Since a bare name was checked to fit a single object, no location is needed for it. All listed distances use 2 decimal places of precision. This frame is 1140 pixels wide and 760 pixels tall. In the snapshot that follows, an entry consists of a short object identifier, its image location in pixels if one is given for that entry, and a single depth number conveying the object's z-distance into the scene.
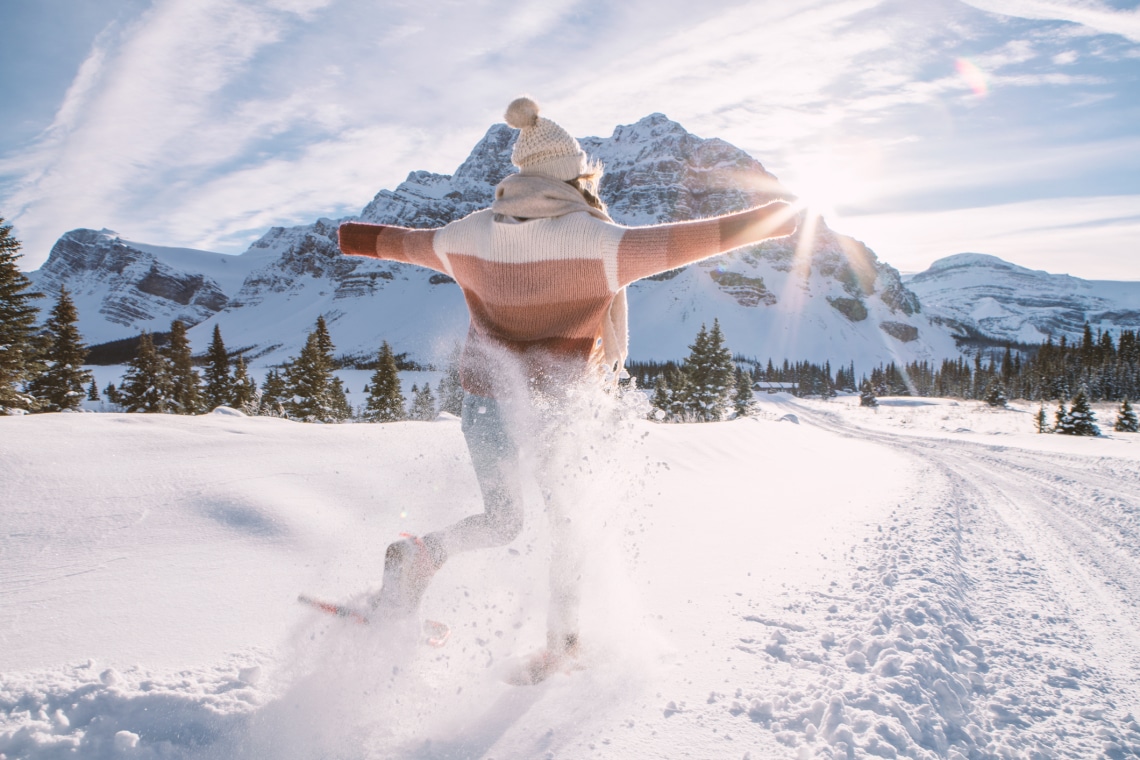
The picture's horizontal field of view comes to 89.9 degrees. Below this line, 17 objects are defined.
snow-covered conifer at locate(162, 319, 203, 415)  30.62
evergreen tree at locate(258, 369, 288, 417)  29.76
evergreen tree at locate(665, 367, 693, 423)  30.81
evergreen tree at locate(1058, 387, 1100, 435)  26.80
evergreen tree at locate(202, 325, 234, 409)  33.34
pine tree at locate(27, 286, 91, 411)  23.97
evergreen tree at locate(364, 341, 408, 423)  26.14
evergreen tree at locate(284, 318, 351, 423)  28.19
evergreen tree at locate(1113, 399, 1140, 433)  29.72
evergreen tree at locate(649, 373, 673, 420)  32.59
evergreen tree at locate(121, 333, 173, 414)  28.38
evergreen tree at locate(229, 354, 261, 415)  33.50
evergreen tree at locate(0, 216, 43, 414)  18.69
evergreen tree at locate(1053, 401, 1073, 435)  27.62
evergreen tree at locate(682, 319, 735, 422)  31.28
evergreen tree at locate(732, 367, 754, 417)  38.88
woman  2.23
